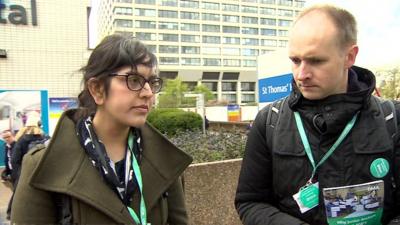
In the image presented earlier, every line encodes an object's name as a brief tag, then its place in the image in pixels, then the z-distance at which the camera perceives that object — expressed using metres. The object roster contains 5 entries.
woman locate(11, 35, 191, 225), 1.60
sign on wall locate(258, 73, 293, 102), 6.53
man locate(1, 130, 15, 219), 6.10
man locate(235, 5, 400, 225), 1.57
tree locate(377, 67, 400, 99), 25.61
